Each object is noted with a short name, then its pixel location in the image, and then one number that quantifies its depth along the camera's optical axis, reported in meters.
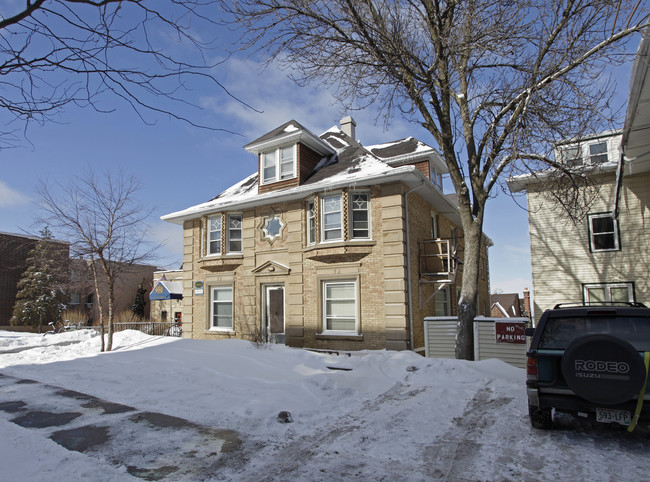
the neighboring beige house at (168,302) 30.34
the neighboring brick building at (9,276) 33.50
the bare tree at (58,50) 3.16
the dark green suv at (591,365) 4.48
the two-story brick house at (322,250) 13.97
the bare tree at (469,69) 9.56
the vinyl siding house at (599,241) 15.15
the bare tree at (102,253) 14.48
